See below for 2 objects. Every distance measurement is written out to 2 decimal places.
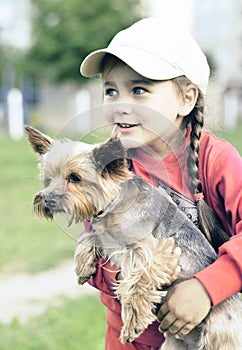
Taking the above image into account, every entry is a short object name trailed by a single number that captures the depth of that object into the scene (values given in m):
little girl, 1.67
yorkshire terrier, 1.59
